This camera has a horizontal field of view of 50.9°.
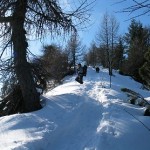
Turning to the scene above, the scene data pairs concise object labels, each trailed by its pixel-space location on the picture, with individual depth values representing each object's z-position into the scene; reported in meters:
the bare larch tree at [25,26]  6.04
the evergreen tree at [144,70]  9.56
